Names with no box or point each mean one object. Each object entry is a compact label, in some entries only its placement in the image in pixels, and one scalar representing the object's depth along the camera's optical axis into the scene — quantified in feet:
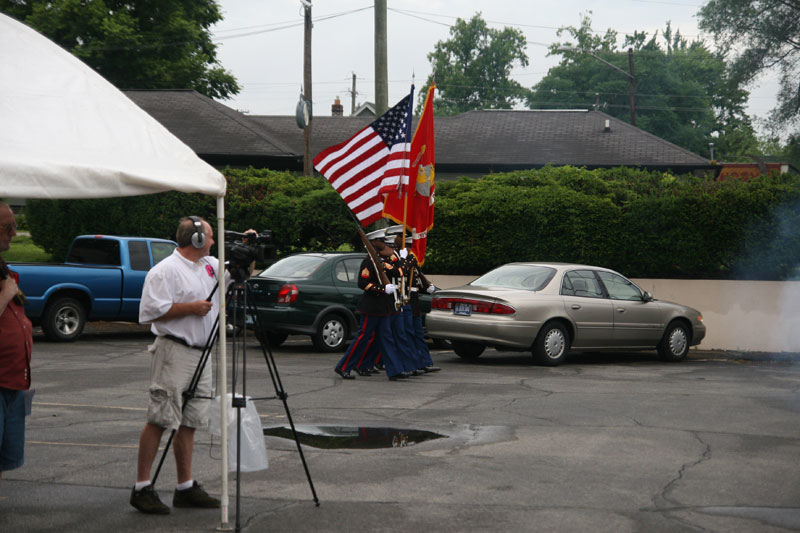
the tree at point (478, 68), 283.18
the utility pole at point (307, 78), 93.86
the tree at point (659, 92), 247.91
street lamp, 151.85
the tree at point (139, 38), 141.90
